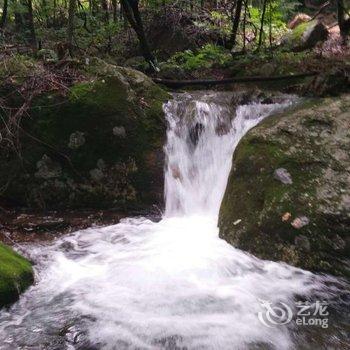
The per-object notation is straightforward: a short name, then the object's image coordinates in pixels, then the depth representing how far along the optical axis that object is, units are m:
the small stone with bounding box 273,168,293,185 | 5.05
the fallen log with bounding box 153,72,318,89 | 7.91
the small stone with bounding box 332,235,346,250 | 4.43
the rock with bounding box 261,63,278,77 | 8.33
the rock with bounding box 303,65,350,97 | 6.91
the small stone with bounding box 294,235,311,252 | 4.54
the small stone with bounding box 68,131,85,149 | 6.11
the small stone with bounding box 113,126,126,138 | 6.21
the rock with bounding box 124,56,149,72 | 9.39
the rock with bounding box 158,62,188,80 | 8.99
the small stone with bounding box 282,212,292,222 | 4.74
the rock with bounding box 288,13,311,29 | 15.79
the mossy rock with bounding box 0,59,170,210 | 6.07
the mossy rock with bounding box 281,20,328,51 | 10.09
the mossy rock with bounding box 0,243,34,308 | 3.78
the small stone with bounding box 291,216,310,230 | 4.64
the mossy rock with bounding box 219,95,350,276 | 4.54
